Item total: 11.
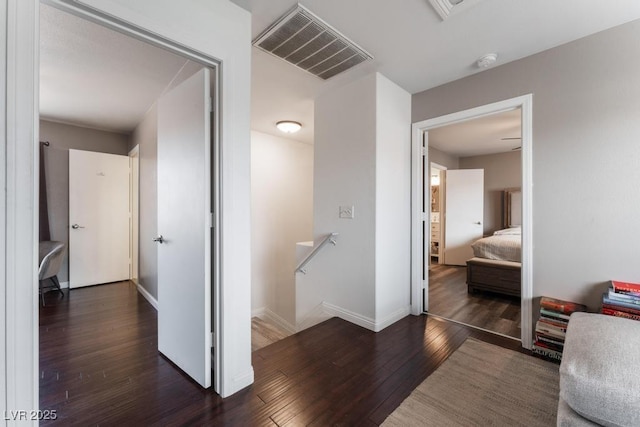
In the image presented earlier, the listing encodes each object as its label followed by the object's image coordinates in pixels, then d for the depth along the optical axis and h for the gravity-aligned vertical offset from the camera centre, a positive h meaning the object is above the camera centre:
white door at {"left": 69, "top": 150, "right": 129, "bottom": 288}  4.04 -0.08
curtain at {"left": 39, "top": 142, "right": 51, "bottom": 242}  3.93 +0.13
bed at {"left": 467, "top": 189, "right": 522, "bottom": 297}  3.61 -0.74
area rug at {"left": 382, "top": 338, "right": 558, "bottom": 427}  1.49 -1.12
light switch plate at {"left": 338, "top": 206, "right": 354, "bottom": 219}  2.74 +0.01
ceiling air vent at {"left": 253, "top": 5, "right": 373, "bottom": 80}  1.85 +1.30
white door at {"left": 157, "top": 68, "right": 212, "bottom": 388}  1.72 -0.10
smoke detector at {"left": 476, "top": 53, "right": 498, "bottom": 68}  2.23 +1.27
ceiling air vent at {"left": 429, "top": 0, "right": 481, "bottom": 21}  1.66 +1.29
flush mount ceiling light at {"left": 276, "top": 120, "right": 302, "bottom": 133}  3.83 +1.24
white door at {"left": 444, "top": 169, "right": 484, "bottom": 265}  5.77 +0.01
